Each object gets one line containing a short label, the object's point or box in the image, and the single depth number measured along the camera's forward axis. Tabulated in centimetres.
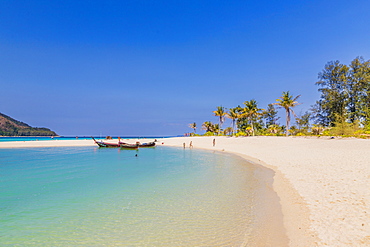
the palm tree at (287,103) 4578
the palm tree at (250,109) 5422
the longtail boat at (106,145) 4672
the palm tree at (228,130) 7417
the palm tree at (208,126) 8275
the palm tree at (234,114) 6063
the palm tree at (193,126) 9444
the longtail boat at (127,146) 4106
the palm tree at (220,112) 7082
